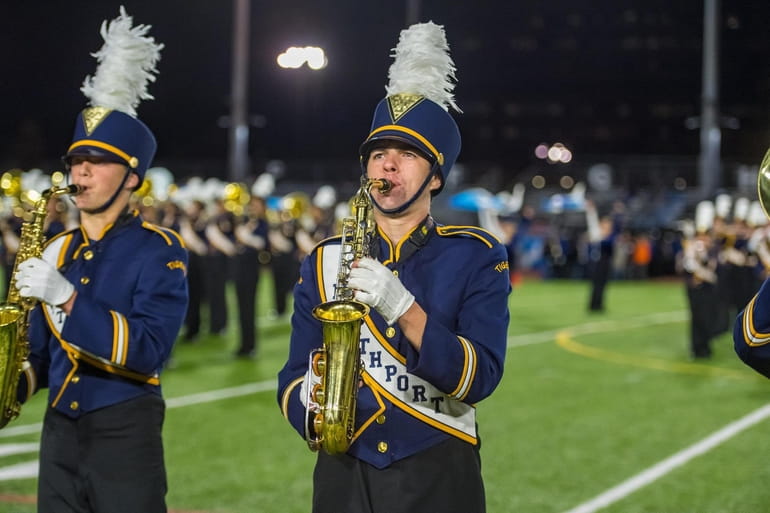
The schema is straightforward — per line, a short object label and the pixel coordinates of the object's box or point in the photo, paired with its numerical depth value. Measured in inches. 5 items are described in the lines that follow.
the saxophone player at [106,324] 126.6
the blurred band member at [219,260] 565.3
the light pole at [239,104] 923.4
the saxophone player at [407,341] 106.6
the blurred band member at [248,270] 477.4
